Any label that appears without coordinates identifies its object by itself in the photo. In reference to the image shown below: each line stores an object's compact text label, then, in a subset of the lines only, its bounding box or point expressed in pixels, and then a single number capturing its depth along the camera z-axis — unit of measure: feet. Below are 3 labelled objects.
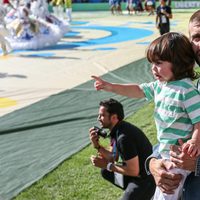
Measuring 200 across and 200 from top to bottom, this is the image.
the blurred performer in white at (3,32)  42.28
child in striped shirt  6.99
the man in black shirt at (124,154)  10.19
